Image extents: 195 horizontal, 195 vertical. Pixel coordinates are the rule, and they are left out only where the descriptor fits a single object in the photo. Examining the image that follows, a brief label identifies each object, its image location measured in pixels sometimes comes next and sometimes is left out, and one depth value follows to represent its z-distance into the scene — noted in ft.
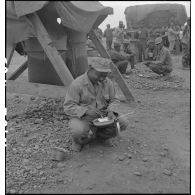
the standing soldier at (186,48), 35.59
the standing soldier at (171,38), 50.68
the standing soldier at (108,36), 55.11
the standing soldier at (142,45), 42.89
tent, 15.14
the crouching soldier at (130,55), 34.83
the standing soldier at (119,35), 49.11
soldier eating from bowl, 12.72
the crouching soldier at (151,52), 30.85
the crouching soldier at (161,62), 28.27
